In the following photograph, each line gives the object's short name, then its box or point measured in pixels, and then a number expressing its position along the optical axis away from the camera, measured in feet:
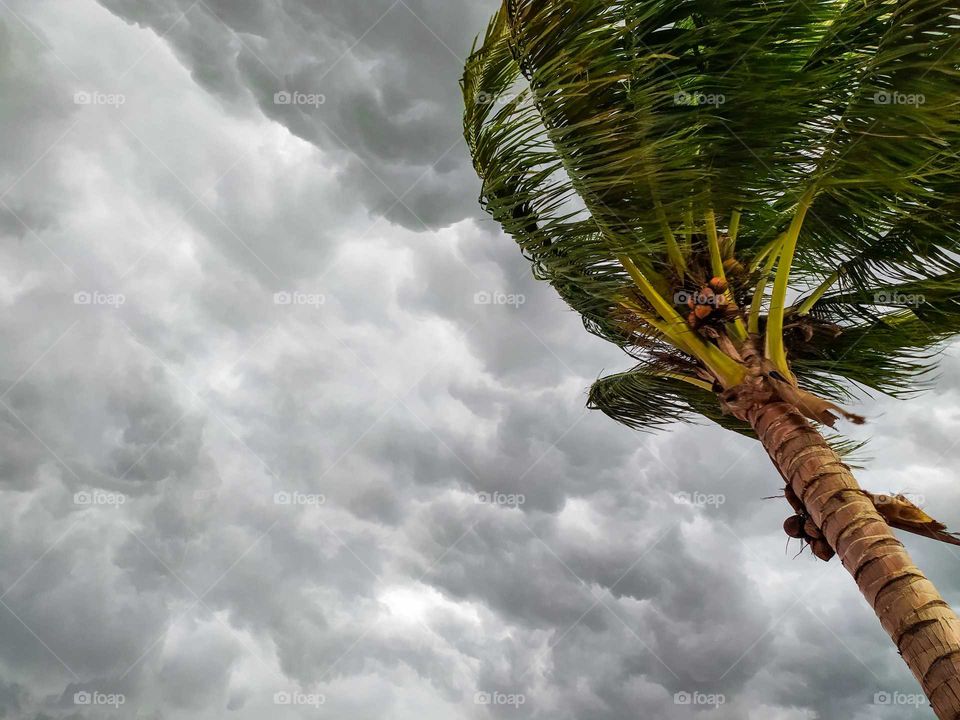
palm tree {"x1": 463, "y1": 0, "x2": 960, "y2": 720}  10.53
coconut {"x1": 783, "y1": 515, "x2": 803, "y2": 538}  12.45
